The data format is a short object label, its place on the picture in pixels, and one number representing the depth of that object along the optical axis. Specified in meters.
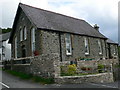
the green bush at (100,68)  10.39
